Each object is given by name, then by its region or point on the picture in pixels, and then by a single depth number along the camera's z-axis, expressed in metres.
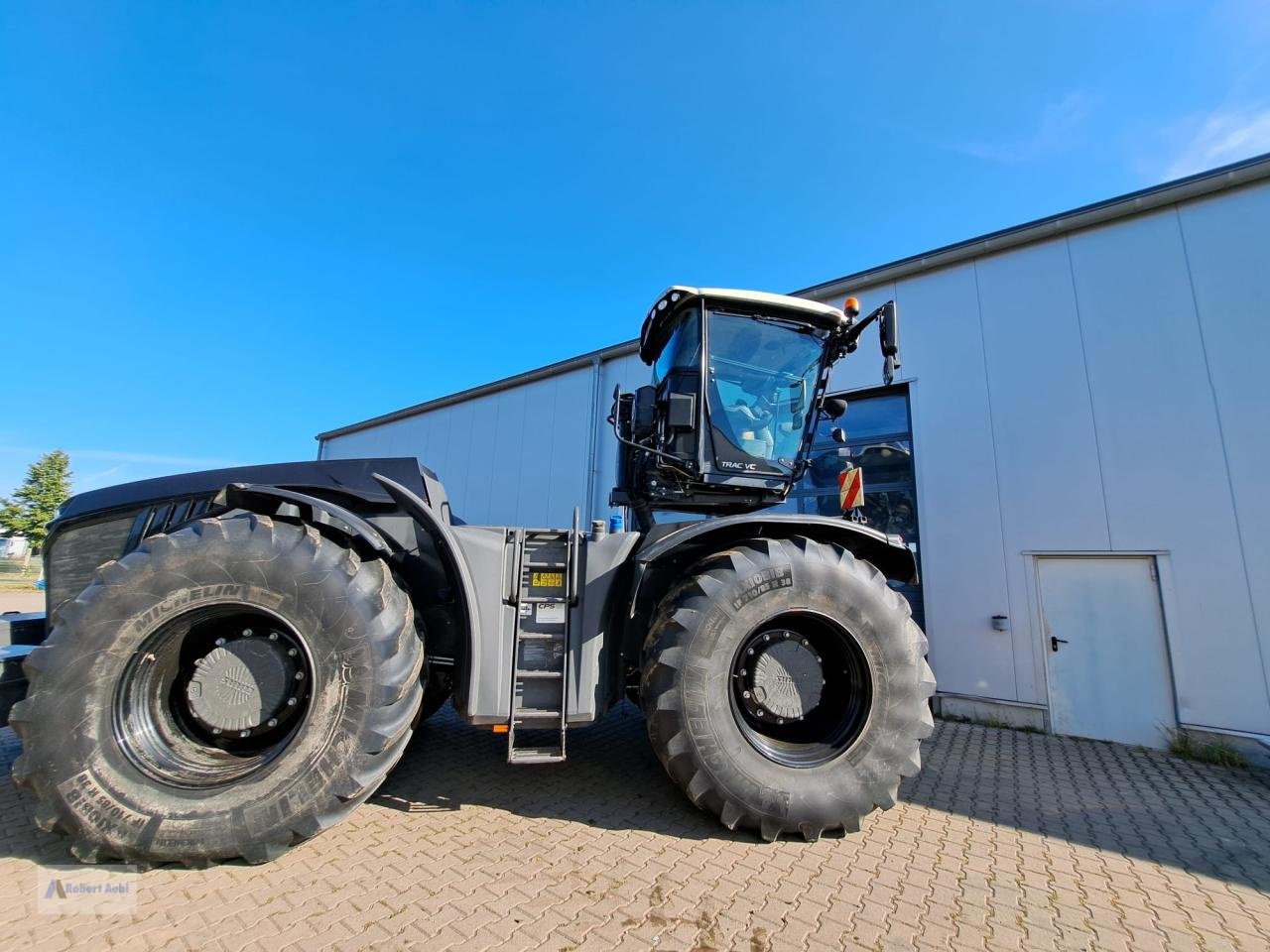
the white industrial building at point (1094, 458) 4.70
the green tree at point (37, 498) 33.66
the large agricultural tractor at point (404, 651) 2.23
